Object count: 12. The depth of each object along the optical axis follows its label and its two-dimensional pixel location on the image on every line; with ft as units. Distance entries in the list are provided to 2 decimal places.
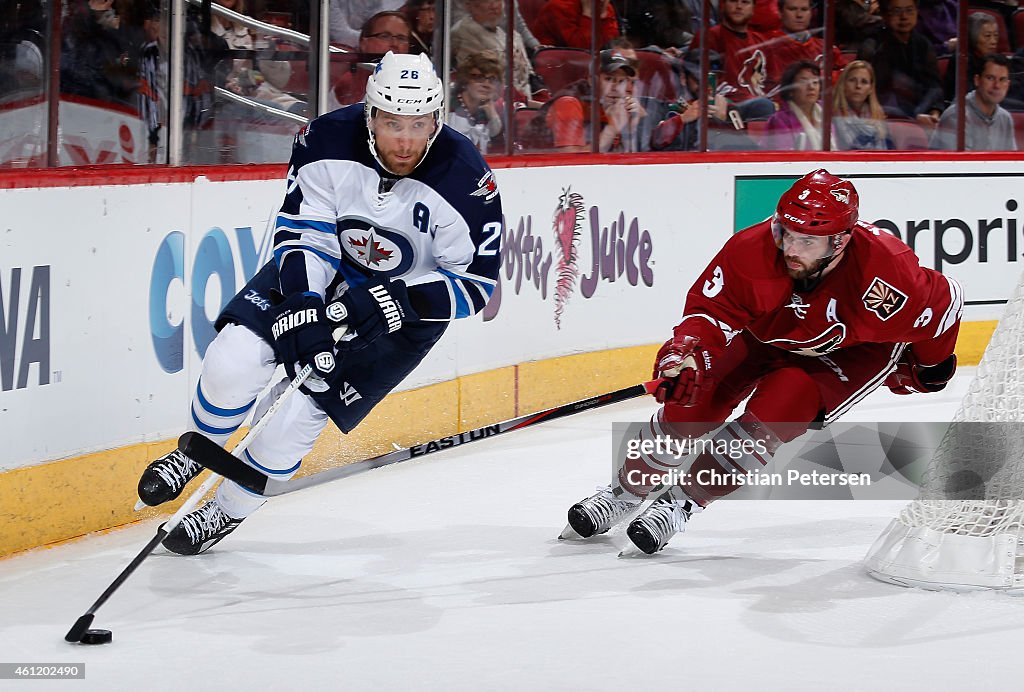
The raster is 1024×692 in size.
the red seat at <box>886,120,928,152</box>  48.37
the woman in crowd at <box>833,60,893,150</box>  47.57
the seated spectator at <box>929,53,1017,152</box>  49.34
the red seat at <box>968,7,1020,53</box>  50.31
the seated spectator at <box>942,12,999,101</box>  49.55
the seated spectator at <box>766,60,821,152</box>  46.55
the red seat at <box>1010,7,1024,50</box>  50.75
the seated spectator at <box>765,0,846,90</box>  46.24
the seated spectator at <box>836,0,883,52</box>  47.39
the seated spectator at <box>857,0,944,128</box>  48.78
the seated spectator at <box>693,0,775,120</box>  44.75
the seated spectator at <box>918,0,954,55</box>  49.24
